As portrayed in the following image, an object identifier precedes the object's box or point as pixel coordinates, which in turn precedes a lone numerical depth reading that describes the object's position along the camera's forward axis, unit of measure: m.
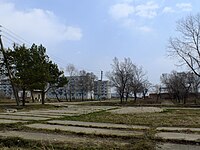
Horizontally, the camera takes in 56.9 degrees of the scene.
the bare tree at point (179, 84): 40.97
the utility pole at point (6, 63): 20.41
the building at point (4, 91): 60.54
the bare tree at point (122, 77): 42.25
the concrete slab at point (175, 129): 6.55
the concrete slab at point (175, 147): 4.41
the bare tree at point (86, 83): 58.31
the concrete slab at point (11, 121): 8.49
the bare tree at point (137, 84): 44.69
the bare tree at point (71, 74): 58.31
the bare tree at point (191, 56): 28.11
